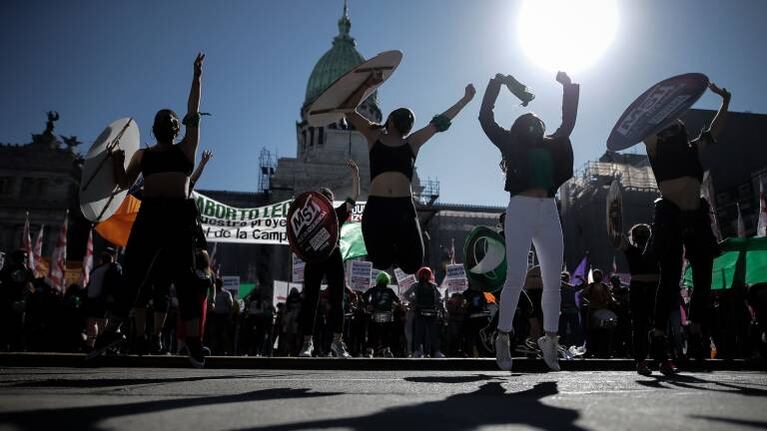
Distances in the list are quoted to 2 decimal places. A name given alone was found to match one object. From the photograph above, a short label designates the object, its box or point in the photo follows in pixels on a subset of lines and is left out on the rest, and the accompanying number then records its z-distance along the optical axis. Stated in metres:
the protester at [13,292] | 8.92
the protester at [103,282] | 7.54
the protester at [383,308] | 10.41
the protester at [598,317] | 10.30
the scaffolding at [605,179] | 40.12
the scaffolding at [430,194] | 44.09
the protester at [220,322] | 11.95
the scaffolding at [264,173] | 46.91
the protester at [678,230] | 4.51
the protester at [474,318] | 10.77
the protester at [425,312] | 10.13
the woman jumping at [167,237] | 4.18
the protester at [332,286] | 6.02
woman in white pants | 4.41
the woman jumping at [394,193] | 4.87
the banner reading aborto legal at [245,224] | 15.01
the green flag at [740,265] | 10.36
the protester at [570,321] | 11.01
